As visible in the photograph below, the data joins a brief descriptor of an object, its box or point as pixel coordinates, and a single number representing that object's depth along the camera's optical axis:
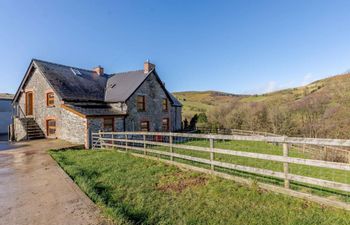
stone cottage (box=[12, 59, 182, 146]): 16.16
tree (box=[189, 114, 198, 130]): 30.46
